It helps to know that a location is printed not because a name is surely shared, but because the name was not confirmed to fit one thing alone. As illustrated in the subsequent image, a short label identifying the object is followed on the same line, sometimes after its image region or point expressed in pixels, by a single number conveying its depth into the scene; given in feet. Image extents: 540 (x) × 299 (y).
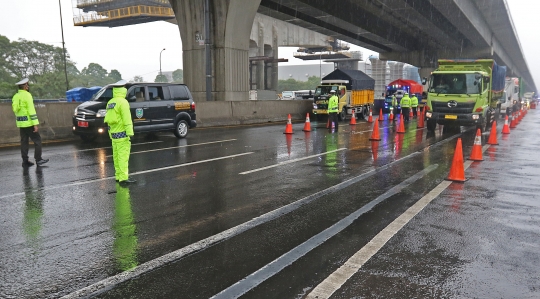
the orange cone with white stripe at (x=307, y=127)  60.59
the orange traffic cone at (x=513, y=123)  76.11
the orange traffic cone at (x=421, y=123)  72.26
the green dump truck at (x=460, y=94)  58.08
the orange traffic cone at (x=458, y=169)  27.58
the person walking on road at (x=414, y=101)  88.94
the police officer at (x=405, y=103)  78.89
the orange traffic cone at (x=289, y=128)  55.42
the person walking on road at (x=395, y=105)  96.00
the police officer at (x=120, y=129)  24.75
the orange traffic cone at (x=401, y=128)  60.27
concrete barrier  43.74
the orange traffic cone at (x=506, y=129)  61.32
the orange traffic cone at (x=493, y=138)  48.24
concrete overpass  74.84
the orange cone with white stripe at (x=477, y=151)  36.21
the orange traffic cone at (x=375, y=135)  49.74
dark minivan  42.39
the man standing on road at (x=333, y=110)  59.52
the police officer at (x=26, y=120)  30.52
